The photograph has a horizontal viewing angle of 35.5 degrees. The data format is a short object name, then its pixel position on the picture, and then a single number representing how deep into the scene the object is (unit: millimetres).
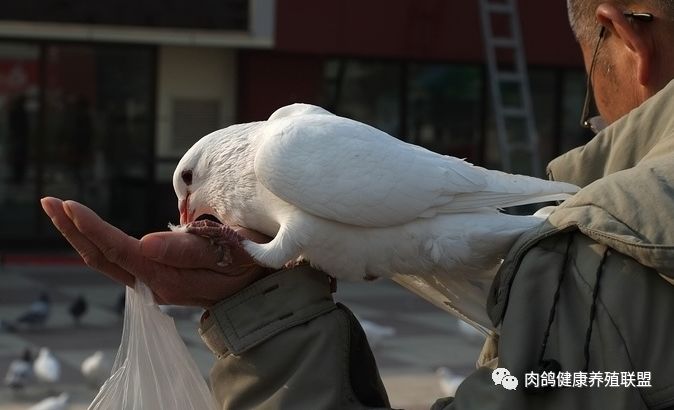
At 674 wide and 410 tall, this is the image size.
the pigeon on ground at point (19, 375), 7336
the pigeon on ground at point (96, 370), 7336
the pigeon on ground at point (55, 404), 6413
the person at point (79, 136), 14055
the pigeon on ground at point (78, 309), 9672
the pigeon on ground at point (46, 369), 7418
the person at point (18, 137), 13797
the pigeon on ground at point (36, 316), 9297
